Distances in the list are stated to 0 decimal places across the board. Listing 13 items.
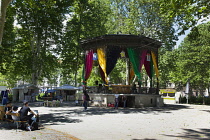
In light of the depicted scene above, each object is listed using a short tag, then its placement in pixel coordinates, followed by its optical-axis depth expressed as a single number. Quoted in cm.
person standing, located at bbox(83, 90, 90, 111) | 1805
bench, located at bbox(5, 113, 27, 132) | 919
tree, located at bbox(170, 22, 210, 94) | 3350
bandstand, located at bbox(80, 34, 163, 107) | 2169
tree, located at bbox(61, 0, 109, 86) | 3494
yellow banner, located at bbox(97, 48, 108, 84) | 2255
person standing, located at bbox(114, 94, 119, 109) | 1958
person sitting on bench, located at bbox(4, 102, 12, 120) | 1059
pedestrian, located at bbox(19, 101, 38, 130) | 915
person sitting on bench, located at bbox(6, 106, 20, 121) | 934
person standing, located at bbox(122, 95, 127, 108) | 2064
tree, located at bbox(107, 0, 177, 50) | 3259
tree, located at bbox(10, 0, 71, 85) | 2988
